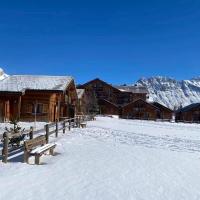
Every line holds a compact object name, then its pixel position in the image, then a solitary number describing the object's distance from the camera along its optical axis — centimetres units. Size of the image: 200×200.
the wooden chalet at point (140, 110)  4933
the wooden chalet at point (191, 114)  4986
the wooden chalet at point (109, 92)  5697
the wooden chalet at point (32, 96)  2225
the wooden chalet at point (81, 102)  3349
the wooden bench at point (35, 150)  749
